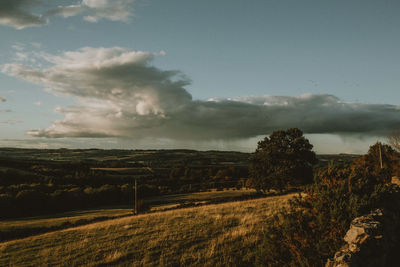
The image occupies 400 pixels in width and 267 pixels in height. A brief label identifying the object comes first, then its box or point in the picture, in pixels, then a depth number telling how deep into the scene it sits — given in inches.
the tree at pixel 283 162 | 1466.5
